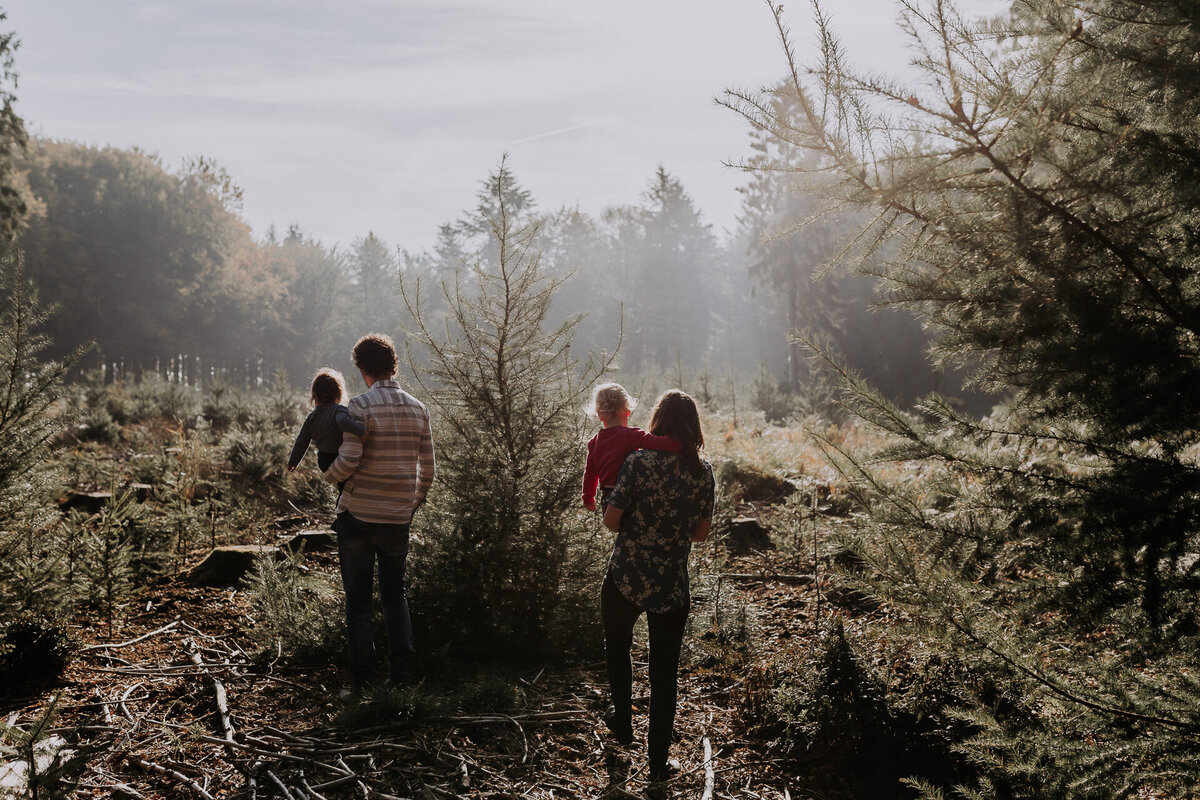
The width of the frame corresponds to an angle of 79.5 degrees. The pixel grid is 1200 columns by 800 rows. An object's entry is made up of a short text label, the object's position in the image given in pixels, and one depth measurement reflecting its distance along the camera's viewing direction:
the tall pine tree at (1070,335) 2.27
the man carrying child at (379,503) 4.16
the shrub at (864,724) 3.60
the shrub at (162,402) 16.09
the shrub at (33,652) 3.98
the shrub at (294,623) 4.79
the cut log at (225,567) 6.23
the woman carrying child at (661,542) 3.60
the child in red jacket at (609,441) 3.86
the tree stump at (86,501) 7.57
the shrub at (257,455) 10.26
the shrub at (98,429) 13.04
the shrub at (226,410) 15.80
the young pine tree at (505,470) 4.75
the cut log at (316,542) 7.30
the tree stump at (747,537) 7.99
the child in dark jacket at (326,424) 4.09
